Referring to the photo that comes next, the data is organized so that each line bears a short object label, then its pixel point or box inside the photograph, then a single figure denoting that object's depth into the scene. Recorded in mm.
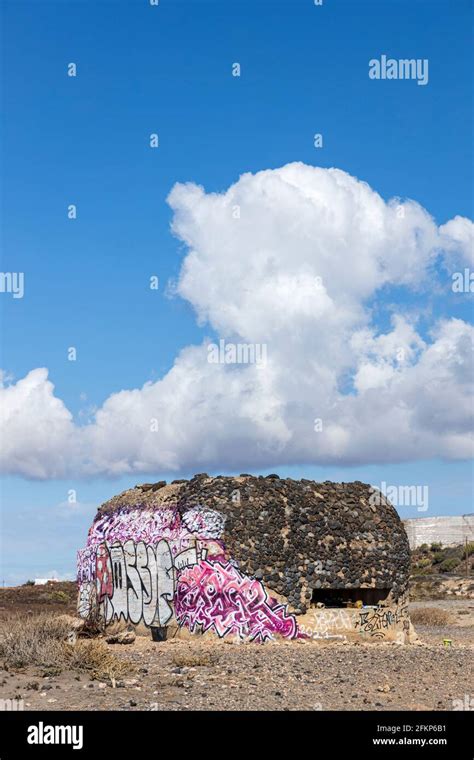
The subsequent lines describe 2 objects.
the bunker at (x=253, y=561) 21109
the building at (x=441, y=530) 62719
